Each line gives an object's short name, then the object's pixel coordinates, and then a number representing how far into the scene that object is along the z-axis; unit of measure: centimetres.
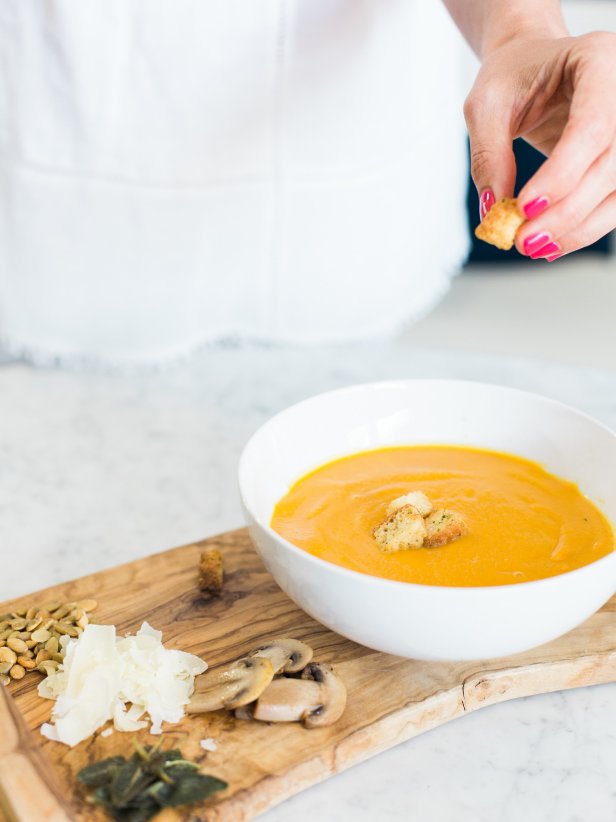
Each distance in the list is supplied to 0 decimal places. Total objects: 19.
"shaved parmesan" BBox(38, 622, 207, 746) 103
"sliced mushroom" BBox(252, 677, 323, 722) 102
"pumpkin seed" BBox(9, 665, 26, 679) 111
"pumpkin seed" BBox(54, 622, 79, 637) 117
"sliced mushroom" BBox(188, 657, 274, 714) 102
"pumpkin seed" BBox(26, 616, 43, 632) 118
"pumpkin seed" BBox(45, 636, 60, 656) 114
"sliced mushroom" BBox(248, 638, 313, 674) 109
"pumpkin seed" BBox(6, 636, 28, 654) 113
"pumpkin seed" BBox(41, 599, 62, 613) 123
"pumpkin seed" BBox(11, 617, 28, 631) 118
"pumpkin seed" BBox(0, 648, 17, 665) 112
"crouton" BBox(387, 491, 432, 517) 123
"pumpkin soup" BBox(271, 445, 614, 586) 114
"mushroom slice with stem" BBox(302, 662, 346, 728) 103
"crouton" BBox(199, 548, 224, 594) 127
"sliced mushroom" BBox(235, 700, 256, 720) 103
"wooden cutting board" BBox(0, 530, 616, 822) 95
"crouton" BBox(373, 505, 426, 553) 115
